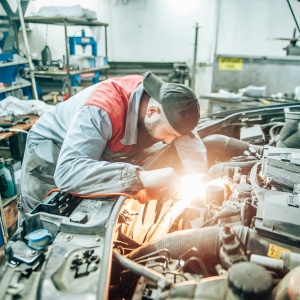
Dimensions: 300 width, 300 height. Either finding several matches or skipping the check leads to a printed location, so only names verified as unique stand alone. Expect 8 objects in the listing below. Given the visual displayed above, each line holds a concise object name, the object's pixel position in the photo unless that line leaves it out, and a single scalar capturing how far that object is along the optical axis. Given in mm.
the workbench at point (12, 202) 3061
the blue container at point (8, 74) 4328
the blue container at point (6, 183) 3238
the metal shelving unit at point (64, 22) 4625
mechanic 1543
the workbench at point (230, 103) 4523
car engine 963
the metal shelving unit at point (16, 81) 4102
